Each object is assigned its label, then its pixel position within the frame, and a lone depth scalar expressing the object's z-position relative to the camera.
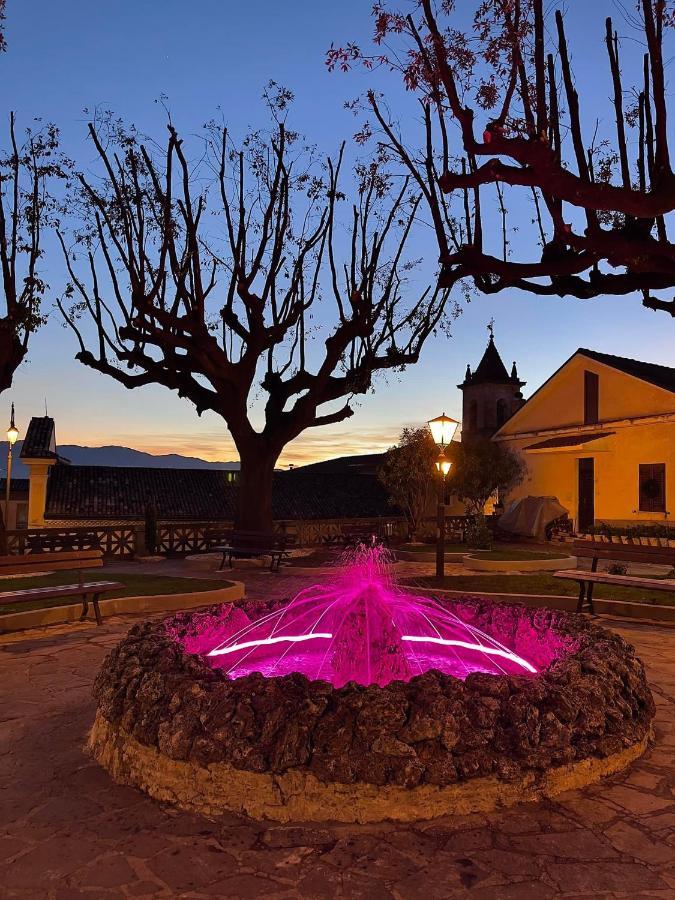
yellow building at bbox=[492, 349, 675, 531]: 22.98
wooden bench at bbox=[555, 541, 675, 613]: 9.41
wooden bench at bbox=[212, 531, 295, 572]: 16.86
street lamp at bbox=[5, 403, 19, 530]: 19.77
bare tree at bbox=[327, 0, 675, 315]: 5.89
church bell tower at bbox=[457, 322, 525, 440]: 42.31
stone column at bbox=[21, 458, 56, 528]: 26.83
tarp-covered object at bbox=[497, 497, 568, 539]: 24.86
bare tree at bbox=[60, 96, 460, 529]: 15.74
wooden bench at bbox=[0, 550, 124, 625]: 8.40
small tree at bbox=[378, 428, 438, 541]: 26.44
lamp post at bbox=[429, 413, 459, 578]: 12.12
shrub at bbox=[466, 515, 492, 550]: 19.92
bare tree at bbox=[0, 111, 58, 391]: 13.84
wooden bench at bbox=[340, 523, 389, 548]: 24.19
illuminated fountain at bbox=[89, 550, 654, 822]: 3.83
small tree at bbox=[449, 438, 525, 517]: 27.62
